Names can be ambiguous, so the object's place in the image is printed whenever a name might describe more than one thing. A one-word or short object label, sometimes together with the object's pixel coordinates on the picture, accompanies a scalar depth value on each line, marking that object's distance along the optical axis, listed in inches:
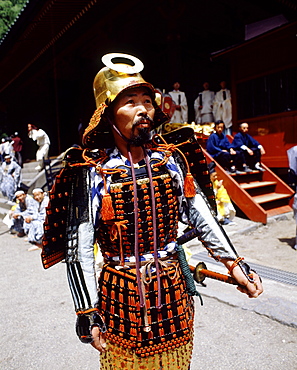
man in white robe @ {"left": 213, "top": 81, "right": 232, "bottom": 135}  399.5
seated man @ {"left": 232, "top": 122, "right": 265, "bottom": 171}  325.7
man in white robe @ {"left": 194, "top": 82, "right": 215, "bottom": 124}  430.9
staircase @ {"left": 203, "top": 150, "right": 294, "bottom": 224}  278.7
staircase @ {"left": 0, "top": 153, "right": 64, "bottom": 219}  401.4
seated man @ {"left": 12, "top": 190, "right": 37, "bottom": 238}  294.8
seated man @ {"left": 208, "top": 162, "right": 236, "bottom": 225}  269.6
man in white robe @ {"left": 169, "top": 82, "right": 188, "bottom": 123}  417.7
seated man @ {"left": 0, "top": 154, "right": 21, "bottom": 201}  421.7
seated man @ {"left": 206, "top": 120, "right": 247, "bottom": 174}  312.8
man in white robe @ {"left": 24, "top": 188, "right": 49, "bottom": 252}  266.5
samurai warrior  62.2
